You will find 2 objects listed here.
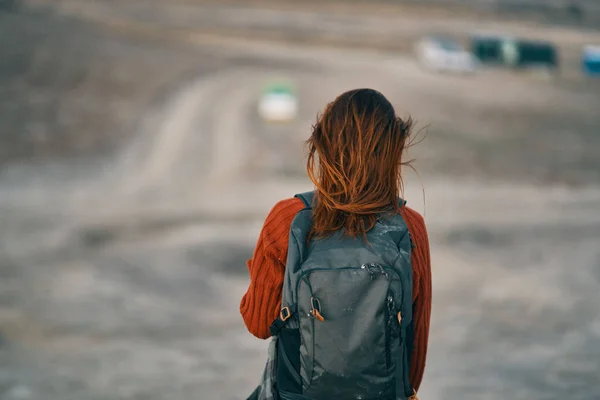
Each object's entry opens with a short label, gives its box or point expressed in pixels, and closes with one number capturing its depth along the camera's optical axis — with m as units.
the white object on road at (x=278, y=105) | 18.93
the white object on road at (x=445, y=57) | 27.93
